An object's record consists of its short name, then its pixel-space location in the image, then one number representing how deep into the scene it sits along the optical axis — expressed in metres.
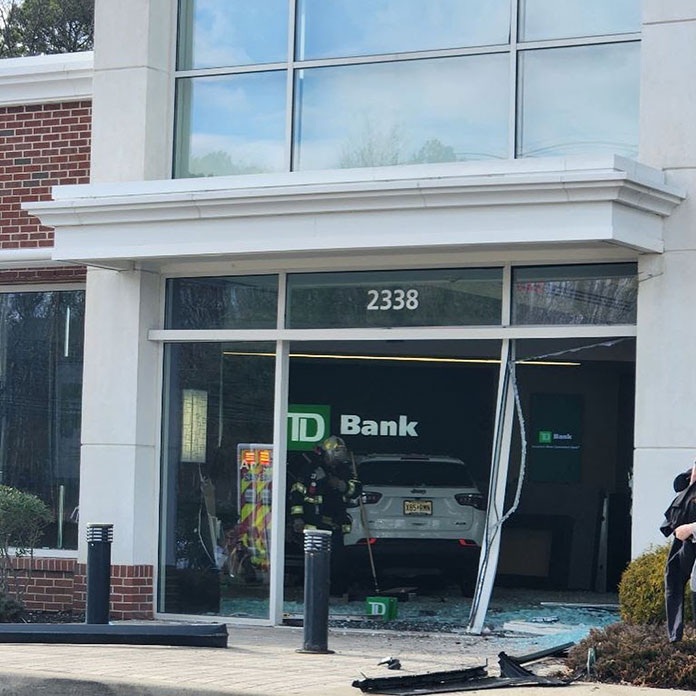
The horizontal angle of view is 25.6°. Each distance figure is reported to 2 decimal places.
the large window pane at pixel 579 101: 13.17
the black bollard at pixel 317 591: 11.95
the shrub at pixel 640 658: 10.34
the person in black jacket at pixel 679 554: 10.56
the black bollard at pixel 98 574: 13.06
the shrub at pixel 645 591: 11.41
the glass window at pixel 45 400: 15.89
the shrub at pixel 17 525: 14.59
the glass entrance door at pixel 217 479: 14.68
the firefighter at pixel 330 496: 15.74
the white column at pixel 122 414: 14.80
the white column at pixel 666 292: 12.55
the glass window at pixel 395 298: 13.76
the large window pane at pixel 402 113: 13.70
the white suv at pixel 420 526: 16.30
